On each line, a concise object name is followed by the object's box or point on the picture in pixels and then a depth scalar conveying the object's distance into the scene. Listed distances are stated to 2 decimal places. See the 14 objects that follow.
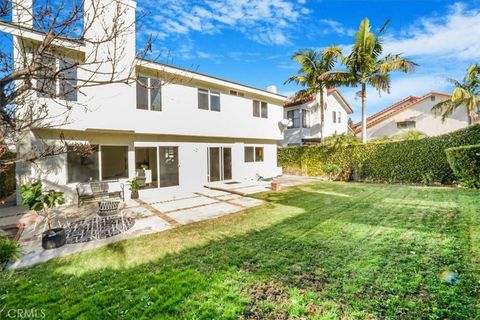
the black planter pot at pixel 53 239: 5.94
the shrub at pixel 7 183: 12.70
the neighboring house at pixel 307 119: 25.88
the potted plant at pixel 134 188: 12.02
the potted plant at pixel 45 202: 5.96
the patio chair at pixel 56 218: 7.89
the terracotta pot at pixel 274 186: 13.43
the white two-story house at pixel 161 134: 10.48
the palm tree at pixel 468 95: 22.13
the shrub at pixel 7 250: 5.25
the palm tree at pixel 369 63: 17.53
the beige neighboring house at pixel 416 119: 25.81
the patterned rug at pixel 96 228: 6.67
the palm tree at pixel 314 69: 20.66
